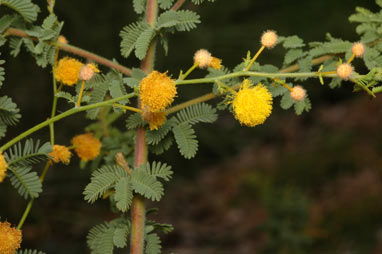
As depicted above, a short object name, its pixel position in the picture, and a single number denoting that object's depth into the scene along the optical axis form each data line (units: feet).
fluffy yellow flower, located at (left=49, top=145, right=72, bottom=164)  1.35
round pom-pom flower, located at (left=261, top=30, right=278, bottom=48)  1.31
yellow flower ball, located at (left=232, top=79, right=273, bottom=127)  1.25
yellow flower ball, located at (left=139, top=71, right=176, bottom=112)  1.25
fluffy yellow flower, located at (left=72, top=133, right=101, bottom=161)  1.40
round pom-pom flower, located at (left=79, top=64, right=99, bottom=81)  1.31
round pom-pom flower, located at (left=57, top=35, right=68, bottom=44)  1.36
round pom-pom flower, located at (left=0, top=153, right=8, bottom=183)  1.23
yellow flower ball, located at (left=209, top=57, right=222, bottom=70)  1.34
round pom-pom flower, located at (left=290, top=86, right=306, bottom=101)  1.32
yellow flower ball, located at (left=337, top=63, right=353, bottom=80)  1.28
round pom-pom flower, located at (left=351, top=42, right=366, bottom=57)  1.33
